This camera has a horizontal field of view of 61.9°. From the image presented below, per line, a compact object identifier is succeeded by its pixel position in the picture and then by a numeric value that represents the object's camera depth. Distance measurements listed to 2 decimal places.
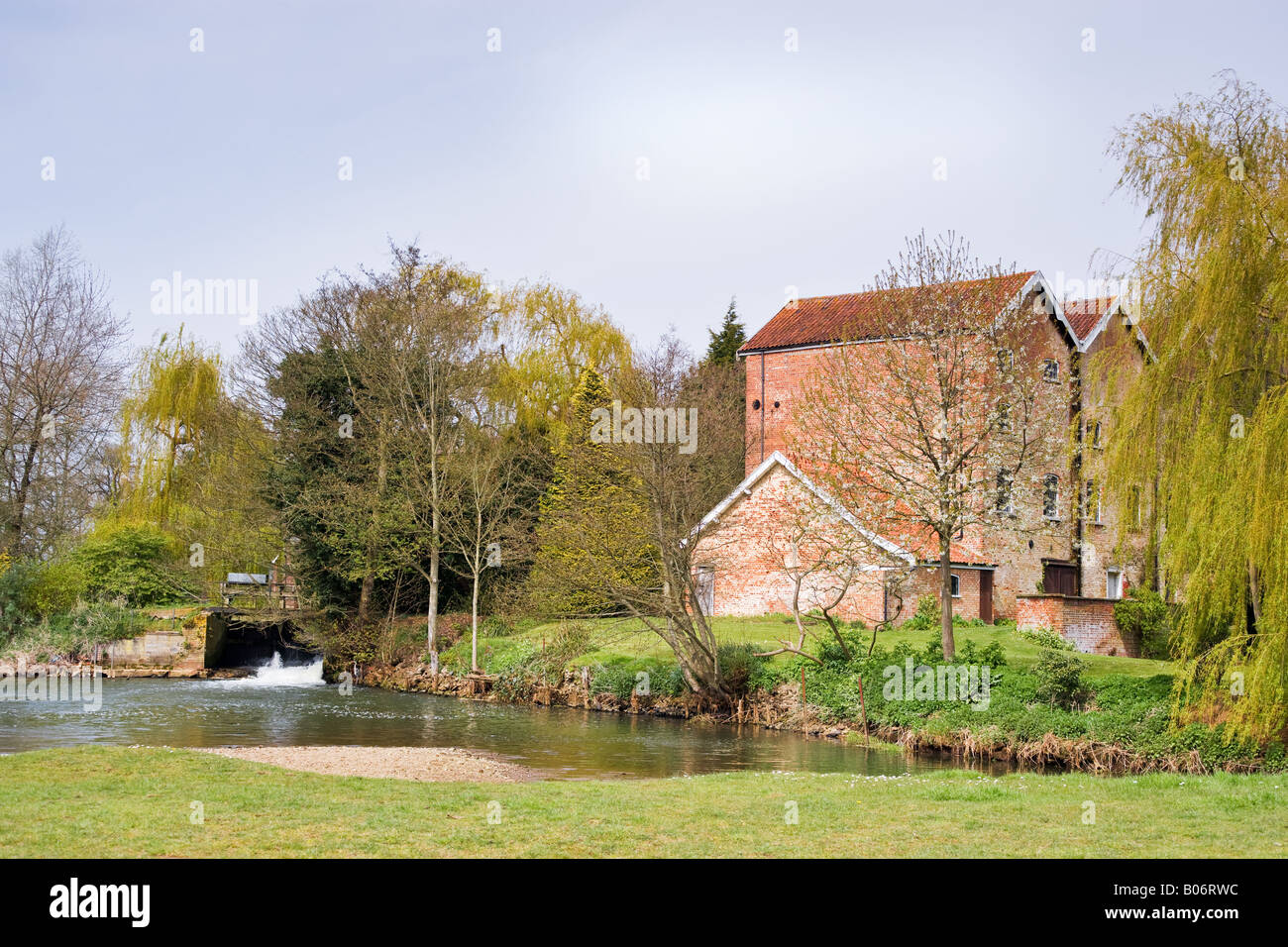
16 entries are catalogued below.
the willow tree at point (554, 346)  51.19
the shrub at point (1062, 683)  21.27
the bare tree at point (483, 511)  36.25
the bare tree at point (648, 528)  27.28
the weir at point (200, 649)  36.94
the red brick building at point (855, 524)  27.16
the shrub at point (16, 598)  35.53
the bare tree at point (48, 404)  39.66
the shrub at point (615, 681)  29.34
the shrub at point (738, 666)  27.30
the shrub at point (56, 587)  36.94
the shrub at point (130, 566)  38.84
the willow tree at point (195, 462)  40.66
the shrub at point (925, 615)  31.77
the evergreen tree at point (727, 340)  64.44
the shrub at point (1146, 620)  29.89
